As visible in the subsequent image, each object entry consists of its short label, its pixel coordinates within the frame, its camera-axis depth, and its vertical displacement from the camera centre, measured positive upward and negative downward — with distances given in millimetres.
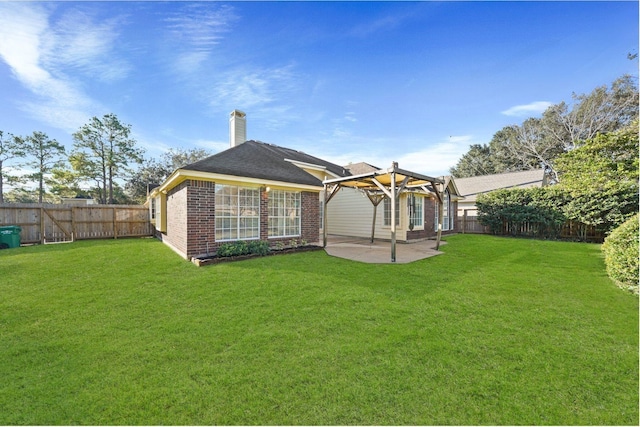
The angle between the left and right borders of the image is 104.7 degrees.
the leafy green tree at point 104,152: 24906 +6684
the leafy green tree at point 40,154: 24109 +6203
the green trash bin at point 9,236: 9768 -845
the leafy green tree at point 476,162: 37406 +8084
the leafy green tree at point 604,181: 12250 +1715
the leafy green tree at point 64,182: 25156 +3545
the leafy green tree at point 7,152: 23031 +6072
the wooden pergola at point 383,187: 7883 +1256
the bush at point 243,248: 7576 -1067
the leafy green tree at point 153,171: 30922 +5709
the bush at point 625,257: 5242 -1011
